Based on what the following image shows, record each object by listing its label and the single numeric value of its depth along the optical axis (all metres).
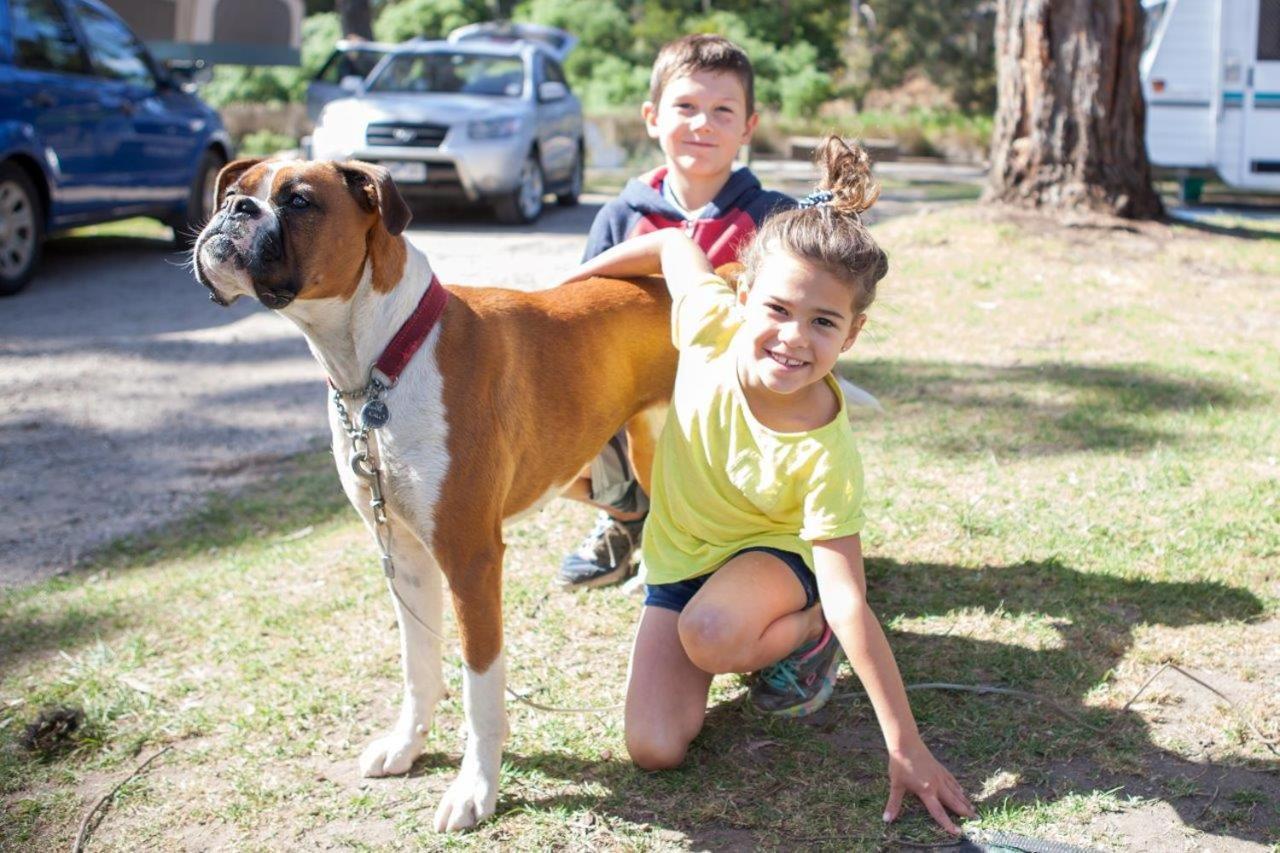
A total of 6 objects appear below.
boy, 4.10
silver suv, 12.66
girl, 3.14
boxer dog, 2.97
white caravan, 14.15
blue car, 9.48
